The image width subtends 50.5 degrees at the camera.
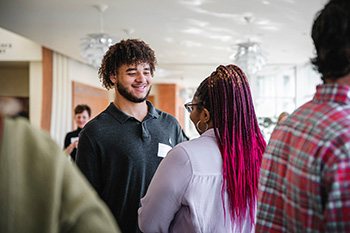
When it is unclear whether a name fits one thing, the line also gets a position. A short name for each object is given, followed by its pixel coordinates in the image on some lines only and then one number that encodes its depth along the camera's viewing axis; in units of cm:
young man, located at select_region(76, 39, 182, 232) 167
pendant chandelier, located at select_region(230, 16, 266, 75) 609
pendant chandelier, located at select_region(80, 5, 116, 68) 529
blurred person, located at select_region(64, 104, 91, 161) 464
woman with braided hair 121
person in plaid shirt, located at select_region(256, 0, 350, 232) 76
